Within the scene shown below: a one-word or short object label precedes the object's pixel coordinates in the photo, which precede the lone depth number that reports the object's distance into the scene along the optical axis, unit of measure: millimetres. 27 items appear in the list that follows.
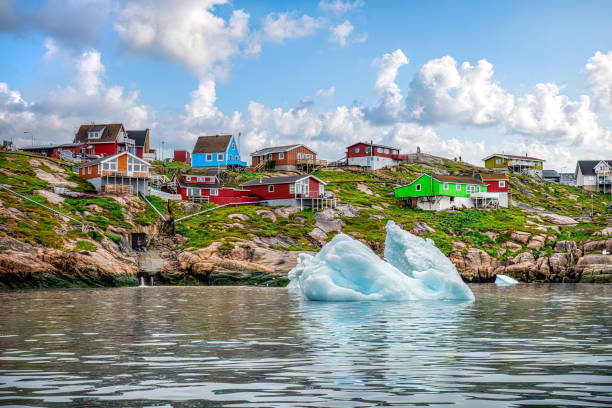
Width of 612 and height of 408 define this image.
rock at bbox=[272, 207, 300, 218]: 75938
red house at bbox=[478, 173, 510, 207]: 98706
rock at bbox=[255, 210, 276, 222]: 73500
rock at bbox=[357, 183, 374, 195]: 98500
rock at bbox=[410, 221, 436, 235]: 71562
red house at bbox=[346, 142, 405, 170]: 118500
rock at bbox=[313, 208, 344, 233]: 71800
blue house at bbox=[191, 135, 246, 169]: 108062
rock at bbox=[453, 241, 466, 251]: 65856
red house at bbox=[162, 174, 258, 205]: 81000
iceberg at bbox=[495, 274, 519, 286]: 57866
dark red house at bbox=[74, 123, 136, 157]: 105312
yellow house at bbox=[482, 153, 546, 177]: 137875
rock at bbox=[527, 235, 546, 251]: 67000
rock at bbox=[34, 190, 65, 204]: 62762
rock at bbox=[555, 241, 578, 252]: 65250
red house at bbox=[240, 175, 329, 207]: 81500
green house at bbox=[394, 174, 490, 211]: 89250
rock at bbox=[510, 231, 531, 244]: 68638
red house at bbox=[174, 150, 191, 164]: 126938
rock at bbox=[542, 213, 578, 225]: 80425
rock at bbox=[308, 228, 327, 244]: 68044
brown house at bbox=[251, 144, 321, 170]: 110000
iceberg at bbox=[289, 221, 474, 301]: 32188
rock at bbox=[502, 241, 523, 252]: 67062
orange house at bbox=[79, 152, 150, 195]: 73100
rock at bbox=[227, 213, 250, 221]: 70000
